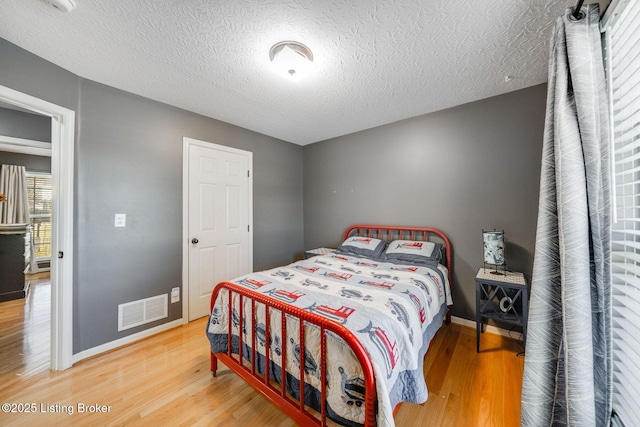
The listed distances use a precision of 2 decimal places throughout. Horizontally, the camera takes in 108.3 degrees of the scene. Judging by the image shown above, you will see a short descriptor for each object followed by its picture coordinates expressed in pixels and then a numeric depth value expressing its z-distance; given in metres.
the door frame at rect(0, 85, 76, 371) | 1.90
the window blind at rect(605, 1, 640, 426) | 0.88
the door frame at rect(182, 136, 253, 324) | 2.70
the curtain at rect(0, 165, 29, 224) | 3.90
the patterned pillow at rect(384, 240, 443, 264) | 2.53
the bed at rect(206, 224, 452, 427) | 1.09
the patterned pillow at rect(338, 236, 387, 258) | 2.89
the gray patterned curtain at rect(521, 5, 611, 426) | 0.90
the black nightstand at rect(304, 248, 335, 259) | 3.48
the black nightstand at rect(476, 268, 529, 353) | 1.98
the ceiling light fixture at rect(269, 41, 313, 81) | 1.64
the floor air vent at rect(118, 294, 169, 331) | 2.27
